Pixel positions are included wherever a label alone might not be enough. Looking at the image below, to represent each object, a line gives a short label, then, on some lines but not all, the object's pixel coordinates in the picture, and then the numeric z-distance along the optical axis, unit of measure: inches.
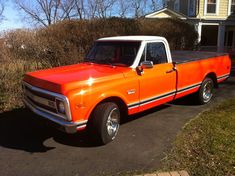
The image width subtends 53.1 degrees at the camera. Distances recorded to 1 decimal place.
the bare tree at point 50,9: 1138.2
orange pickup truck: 148.1
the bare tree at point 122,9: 1278.8
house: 751.3
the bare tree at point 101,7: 1132.4
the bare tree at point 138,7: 1298.4
